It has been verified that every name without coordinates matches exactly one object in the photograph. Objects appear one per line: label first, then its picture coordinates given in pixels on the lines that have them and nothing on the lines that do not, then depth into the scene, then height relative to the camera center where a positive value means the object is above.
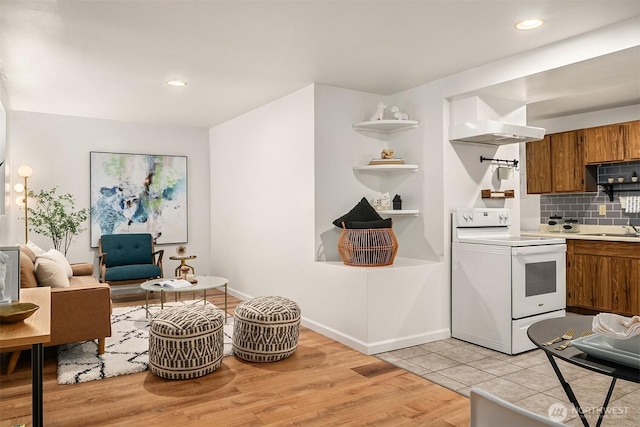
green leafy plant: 5.53 -0.02
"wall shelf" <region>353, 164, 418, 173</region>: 4.29 +0.44
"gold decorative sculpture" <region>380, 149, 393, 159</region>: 4.40 +0.58
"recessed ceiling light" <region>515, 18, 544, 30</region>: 2.88 +1.23
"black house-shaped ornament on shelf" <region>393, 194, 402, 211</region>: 4.46 +0.10
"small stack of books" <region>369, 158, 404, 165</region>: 4.37 +0.51
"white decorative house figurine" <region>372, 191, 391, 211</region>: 4.46 +0.11
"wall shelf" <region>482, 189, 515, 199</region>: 4.34 +0.18
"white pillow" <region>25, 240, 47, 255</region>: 4.13 -0.31
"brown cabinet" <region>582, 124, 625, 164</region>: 4.97 +0.78
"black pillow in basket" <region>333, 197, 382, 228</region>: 4.07 +0.00
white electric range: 3.62 -0.59
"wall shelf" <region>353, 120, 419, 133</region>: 4.32 +0.87
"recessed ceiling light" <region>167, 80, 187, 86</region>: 4.31 +1.28
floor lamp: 5.27 +0.40
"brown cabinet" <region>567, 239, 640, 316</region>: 4.55 -0.69
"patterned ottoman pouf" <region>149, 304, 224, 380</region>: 3.06 -0.90
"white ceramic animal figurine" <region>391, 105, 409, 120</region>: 4.37 +0.97
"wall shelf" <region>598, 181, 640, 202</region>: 5.27 +0.27
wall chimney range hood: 3.81 +0.70
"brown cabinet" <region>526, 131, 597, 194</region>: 5.35 +0.57
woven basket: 3.92 -0.29
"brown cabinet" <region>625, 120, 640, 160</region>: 4.82 +0.77
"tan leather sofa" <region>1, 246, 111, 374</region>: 3.26 -0.72
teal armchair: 5.42 -0.57
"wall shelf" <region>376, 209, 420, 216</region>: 4.30 +0.01
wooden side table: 1.72 -0.47
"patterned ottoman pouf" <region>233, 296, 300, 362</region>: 3.44 -0.91
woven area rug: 3.17 -1.10
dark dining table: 1.37 -0.48
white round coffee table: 4.22 -0.69
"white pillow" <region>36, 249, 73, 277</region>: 4.00 -0.39
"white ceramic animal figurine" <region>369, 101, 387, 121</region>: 4.42 +0.99
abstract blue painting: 6.04 +0.27
